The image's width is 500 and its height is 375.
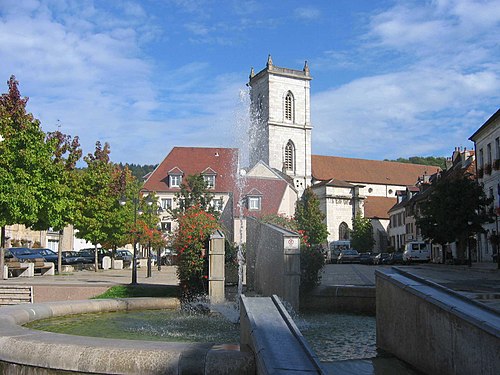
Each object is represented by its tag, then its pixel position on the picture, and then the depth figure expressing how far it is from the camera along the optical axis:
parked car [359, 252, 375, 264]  59.31
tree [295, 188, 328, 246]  79.88
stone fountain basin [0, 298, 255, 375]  5.78
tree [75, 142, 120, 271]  39.72
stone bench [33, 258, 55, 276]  33.19
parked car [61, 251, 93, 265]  48.06
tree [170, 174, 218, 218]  50.91
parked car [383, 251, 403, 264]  58.50
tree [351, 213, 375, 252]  85.88
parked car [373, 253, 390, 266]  58.47
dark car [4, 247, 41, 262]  39.39
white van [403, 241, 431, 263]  54.94
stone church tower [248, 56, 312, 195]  89.50
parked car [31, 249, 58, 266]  44.93
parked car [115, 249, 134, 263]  56.44
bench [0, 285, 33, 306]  17.41
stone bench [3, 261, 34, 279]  29.62
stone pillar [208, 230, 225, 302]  14.38
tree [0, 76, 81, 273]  27.22
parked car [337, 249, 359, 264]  61.91
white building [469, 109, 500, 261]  42.81
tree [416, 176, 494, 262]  40.31
